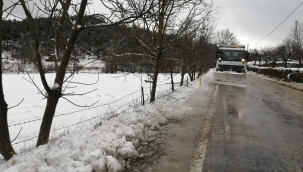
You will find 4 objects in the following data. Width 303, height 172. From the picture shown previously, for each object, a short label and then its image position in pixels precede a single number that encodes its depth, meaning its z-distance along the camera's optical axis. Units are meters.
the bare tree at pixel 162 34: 8.59
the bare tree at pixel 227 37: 75.31
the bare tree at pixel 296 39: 41.30
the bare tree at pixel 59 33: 3.62
